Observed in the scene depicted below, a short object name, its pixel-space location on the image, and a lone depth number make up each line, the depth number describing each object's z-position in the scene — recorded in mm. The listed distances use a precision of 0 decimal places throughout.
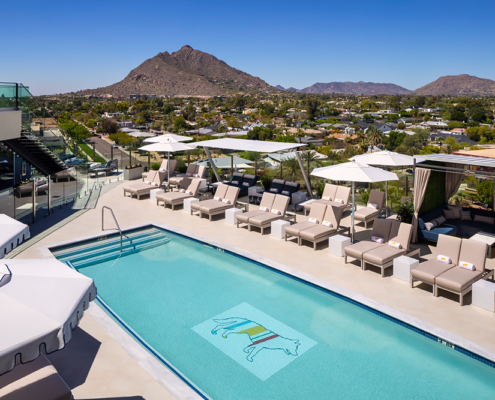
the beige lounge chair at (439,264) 6328
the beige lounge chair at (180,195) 11945
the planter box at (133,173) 16516
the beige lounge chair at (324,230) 8524
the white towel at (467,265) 6406
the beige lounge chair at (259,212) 9945
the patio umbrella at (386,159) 9891
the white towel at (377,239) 7895
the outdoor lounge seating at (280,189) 12570
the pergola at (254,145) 11468
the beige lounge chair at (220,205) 10868
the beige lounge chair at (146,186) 13289
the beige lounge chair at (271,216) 9609
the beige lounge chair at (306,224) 8836
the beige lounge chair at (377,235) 7456
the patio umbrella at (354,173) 7742
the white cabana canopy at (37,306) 2811
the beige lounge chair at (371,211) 9961
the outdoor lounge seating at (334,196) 10969
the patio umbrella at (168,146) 12923
